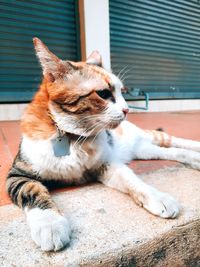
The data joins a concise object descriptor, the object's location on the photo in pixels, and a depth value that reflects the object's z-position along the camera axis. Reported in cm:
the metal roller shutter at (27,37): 117
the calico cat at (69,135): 28
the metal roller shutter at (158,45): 151
